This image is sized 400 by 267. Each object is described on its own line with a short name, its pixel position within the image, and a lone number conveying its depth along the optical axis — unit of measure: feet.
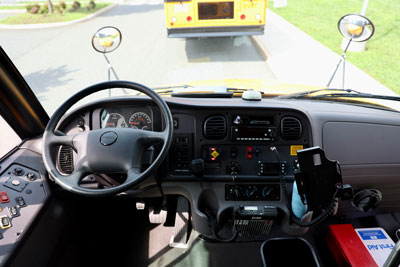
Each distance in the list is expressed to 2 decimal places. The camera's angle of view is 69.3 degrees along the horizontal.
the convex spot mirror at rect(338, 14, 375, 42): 8.54
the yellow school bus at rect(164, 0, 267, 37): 19.81
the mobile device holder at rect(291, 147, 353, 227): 5.61
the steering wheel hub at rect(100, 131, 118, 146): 5.45
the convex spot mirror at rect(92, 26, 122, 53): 8.18
